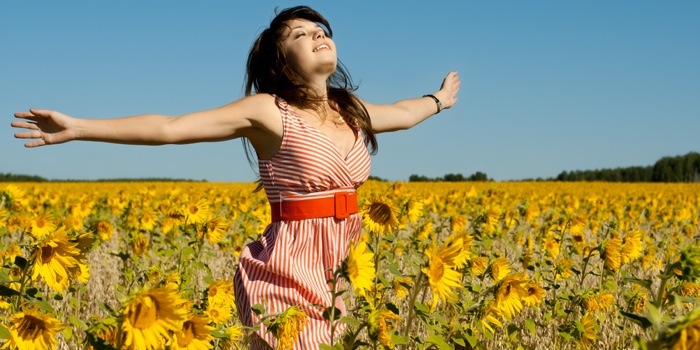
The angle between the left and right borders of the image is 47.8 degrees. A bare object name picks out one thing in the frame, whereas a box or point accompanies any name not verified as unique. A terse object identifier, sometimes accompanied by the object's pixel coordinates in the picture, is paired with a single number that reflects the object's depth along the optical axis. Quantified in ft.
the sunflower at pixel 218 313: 10.25
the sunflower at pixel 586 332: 12.29
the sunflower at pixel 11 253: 13.91
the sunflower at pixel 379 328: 7.93
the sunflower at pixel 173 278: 12.68
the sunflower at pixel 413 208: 13.44
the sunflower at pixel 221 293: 11.32
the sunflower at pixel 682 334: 3.76
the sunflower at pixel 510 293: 9.20
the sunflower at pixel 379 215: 11.45
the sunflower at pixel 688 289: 13.24
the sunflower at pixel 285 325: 7.68
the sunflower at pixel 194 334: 6.59
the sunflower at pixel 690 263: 6.50
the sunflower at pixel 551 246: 17.24
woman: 10.40
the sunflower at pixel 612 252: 13.33
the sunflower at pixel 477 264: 12.53
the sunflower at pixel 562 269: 15.02
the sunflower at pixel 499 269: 11.41
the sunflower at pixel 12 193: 11.62
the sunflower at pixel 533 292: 10.29
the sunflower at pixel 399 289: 11.96
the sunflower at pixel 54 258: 7.88
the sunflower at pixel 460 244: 7.41
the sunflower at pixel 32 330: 7.80
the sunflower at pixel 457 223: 19.62
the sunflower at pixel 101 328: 5.95
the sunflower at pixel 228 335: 7.34
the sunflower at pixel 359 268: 7.58
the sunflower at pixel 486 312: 9.70
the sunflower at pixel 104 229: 18.80
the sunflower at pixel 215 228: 15.38
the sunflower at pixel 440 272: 7.59
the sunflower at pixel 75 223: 16.03
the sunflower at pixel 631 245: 13.83
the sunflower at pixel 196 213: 15.87
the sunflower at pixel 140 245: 18.49
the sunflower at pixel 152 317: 5.68
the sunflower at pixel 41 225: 17.06
